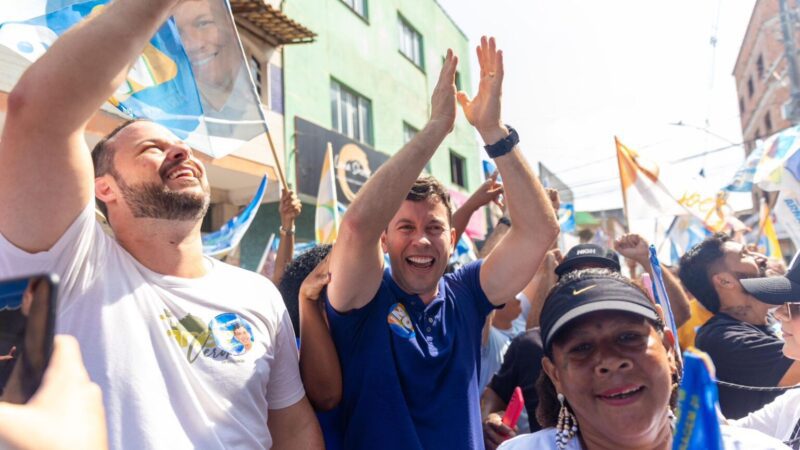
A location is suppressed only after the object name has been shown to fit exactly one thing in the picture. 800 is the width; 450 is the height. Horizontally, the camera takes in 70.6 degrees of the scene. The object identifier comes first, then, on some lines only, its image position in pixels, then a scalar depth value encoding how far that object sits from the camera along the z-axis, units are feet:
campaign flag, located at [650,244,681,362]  6.82
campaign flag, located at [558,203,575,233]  33.47
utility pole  38.88
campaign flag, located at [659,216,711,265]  27.55
